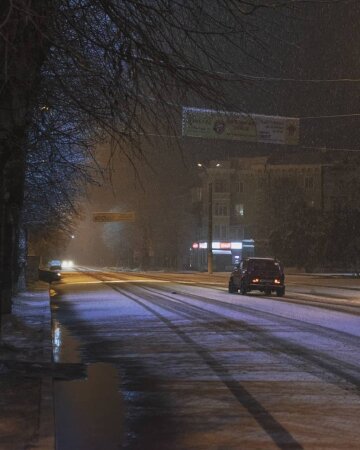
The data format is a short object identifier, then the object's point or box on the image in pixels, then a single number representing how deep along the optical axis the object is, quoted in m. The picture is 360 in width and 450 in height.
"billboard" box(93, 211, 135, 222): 73.28
